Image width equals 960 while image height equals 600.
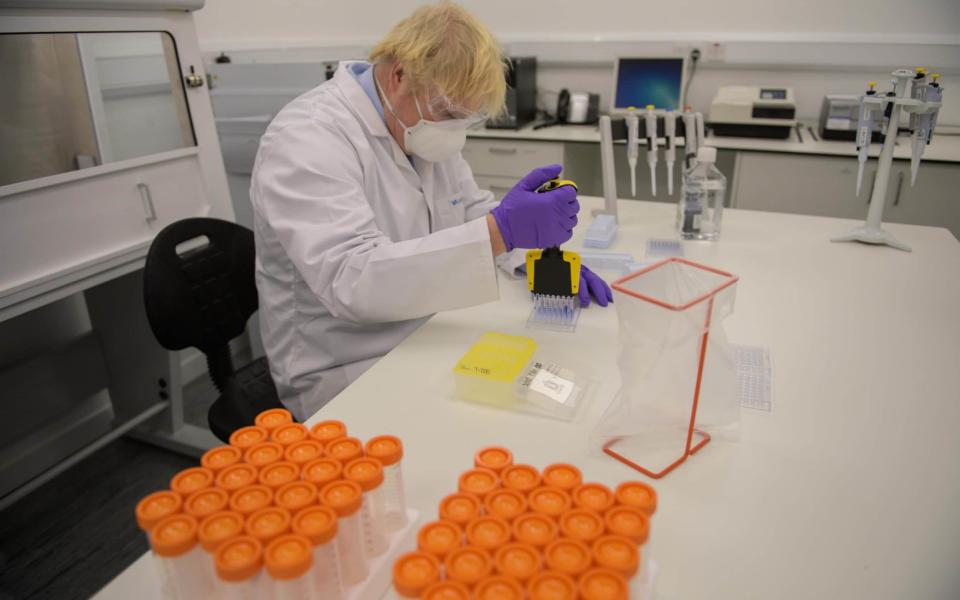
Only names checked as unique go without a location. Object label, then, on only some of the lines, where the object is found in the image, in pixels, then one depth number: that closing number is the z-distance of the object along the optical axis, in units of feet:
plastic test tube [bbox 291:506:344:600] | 1.74
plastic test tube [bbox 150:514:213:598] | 1.71
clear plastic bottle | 5.37
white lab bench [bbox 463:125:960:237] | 8.04
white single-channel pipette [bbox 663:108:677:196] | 5.61
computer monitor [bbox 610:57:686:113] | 10.04
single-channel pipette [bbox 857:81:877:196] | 5.02
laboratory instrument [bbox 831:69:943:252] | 4.77
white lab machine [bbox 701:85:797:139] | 8.82
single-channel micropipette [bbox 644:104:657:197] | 5.59
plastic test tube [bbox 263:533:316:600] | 1.63
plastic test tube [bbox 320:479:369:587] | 1.84
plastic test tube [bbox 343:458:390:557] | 1.96
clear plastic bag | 2.52
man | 3.67
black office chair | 4.35
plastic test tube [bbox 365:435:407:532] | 2.07
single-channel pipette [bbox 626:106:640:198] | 5.57
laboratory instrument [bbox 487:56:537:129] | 10.02
